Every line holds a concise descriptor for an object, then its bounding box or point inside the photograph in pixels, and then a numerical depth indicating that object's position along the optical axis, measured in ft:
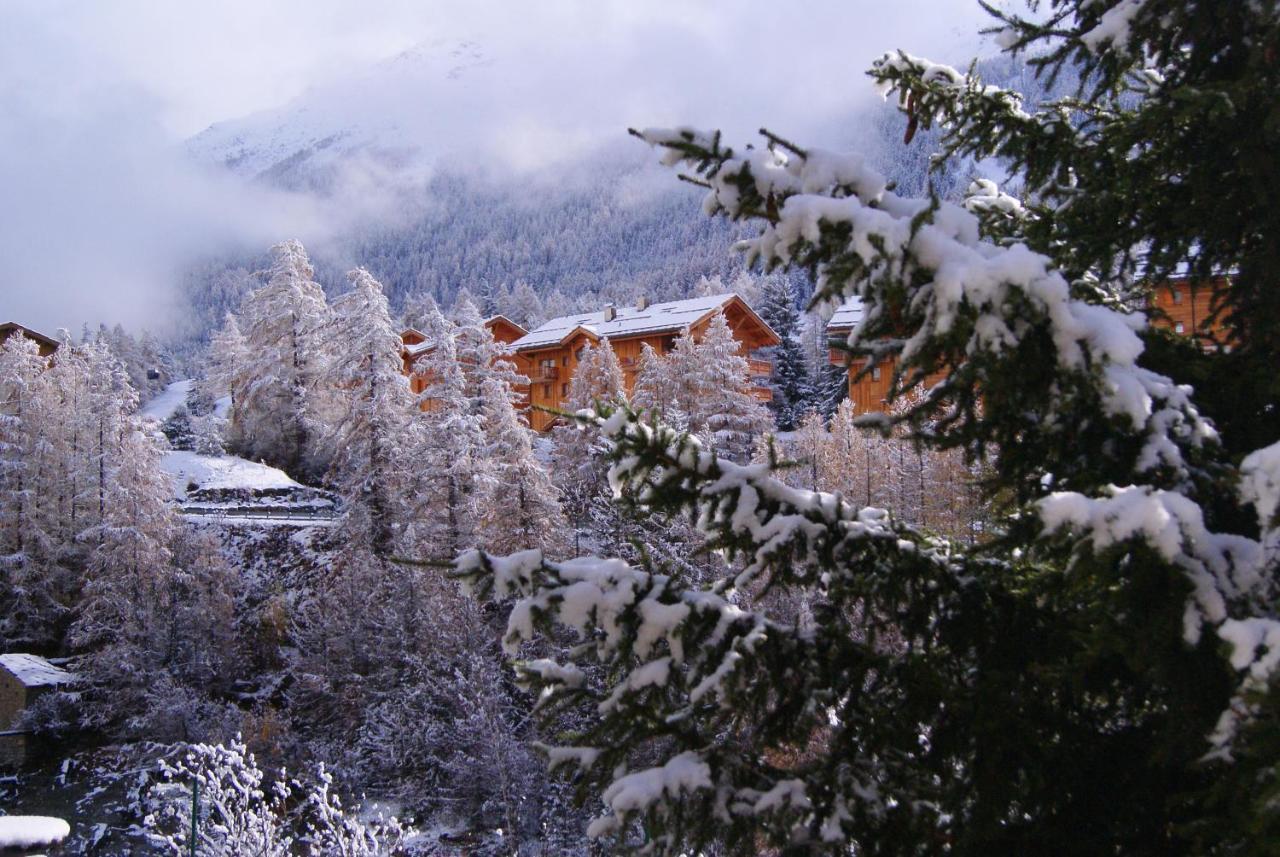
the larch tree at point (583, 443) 103.65
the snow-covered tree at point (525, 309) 340.39
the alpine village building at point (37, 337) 188.85
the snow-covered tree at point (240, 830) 45.55
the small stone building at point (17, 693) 90.43
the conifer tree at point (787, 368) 192.24
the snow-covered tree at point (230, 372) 156.04
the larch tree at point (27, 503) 106.22
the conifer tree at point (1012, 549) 9.25
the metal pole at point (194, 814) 39.73
